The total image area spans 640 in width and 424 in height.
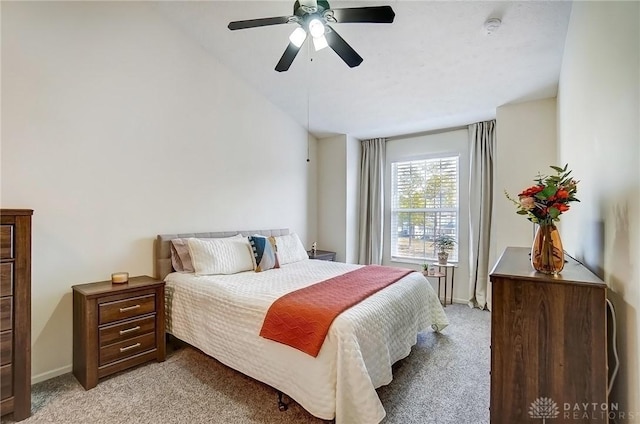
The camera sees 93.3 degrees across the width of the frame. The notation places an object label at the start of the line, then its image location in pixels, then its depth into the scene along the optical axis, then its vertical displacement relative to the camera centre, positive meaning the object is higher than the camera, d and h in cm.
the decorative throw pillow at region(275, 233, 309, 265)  369 -51
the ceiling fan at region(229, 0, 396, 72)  195 +128
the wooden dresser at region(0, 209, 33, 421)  176 -63
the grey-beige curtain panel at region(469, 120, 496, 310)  403 +6
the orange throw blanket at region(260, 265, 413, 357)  176 -64
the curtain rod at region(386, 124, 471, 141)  436 +120
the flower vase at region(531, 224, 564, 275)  139 -19
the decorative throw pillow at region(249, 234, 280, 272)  318 -49
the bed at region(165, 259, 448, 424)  167 -87
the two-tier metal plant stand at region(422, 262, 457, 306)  408 -85
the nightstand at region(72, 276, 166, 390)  221 -93
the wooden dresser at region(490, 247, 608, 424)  117 -55
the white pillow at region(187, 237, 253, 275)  287 -47
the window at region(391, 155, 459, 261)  447 +9
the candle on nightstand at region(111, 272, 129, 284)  252 -59
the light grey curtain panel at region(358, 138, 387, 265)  500 +15
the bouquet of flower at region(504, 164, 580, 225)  142 +6
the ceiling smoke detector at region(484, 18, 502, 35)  237 +149
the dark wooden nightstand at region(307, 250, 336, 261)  448 -68
